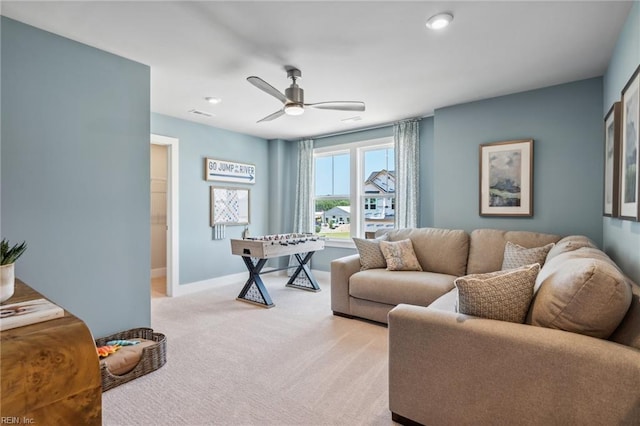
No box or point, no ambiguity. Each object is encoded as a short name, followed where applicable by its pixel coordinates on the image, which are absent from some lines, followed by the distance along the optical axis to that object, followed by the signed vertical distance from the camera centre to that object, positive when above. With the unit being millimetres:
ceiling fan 2861 +993
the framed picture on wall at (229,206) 4938 +83
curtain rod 4614 +1312
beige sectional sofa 1257 -645
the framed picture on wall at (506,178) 3510 +385
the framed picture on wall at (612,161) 2271 +402
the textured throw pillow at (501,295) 1589 -418
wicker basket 2127 -1077
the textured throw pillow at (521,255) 2865 -396
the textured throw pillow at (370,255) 3717 -510
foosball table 3920 -517
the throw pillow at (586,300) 1299 -375
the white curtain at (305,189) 5621 +393
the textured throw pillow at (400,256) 3582 -505
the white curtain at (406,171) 4480 +579
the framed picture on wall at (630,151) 1801 +378
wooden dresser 854 -469
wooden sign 4832 +645
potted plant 1275 -249
